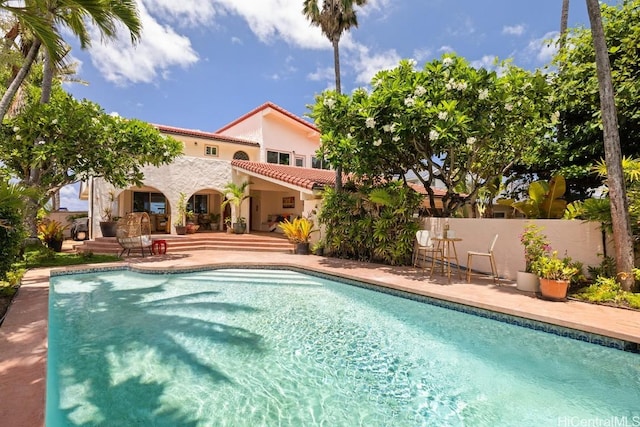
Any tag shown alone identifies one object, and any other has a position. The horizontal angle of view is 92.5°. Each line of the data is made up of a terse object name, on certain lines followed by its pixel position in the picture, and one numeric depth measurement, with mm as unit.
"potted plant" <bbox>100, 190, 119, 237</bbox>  16641
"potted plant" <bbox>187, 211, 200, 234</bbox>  19888
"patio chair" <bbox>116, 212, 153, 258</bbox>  13398
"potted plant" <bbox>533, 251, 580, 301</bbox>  7039
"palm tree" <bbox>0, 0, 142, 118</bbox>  7383
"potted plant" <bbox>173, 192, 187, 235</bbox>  19503
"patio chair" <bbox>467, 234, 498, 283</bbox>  9102
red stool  14328
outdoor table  9965
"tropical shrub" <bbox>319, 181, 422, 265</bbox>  11875
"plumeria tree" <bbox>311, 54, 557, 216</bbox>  9656
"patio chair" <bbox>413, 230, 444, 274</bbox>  10156
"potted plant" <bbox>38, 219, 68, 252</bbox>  14156
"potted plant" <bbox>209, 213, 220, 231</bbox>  22656
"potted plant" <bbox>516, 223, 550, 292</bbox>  7785
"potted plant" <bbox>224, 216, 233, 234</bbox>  20438
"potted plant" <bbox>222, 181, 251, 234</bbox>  19547
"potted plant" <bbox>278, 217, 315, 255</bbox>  15258
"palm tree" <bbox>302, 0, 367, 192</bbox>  14242
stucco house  17656
